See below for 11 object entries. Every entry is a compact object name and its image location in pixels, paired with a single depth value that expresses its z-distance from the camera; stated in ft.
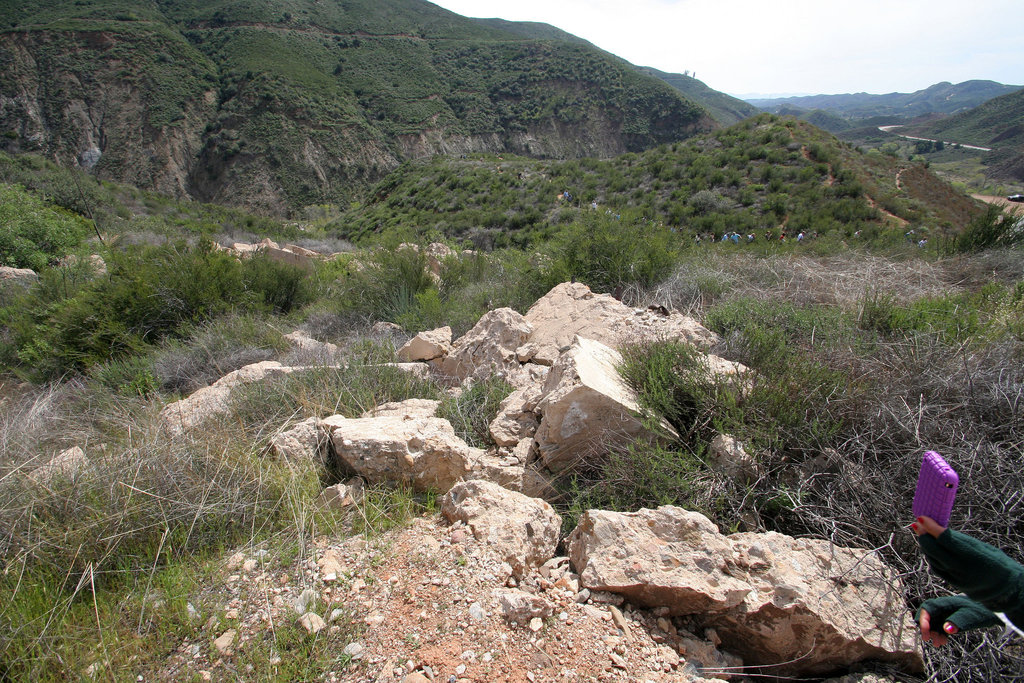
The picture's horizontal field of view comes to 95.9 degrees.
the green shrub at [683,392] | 8.11
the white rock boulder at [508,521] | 6.57
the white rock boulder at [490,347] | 12.66
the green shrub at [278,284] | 23.99
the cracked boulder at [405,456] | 8.39
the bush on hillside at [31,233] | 34.47
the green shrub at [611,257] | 17.85
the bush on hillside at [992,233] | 19.48
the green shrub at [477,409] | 10.33
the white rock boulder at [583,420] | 8.57
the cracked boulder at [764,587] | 5.31
